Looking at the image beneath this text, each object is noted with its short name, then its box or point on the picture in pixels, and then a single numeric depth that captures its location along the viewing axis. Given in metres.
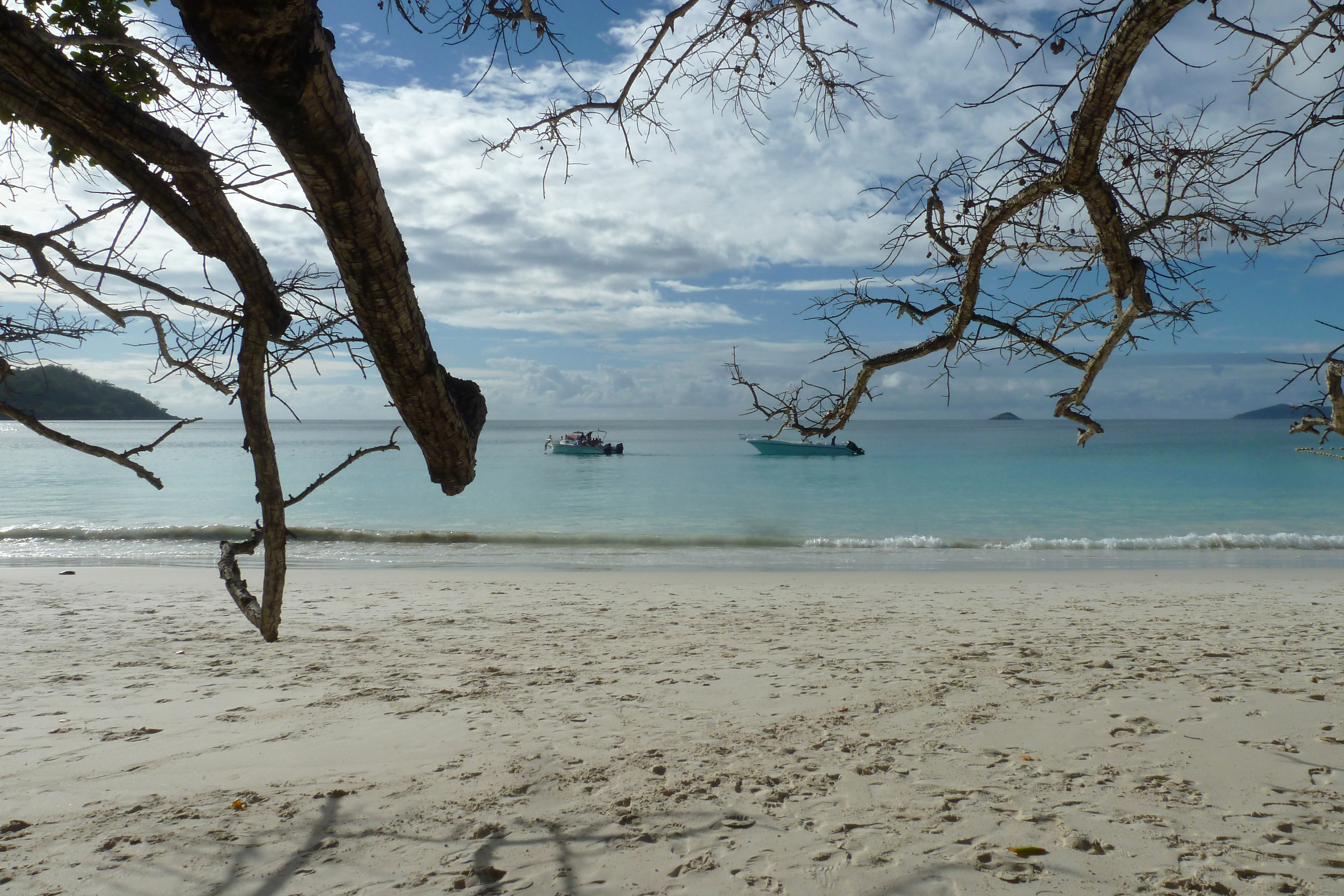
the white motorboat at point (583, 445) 50.50
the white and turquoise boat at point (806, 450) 51.22
